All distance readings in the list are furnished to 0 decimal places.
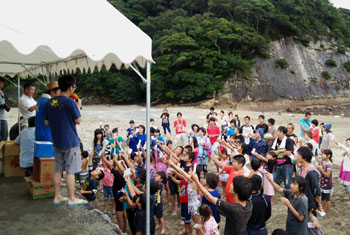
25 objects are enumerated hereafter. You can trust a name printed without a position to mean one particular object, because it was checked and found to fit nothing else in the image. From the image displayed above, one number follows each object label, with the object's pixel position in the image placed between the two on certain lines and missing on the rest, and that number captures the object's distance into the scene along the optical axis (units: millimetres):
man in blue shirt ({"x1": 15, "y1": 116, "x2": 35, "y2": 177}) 4566
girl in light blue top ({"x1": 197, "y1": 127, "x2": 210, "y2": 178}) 7602
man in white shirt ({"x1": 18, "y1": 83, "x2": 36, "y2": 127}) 4684
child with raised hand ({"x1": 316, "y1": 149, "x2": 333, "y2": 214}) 5355
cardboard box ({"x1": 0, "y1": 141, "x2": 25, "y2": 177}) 5023
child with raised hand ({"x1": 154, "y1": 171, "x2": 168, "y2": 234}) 4377
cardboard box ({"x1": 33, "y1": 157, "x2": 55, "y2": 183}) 3799
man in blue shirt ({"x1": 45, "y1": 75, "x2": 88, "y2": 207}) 3074
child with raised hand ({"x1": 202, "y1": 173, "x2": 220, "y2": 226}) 3832
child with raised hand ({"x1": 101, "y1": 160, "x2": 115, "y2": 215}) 5530
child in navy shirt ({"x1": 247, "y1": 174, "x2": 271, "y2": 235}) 3457
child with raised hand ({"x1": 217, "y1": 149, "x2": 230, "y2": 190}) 6160
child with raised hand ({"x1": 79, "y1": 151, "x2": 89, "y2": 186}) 5160
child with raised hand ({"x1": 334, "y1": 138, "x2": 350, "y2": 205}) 5875
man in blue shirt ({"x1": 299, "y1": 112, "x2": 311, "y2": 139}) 8314
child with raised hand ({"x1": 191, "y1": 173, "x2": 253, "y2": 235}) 2732
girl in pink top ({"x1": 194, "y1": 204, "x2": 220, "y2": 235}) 3516
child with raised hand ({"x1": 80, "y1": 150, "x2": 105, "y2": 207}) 4694
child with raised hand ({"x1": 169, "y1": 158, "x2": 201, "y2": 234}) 4445
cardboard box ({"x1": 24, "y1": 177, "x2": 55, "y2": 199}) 3922
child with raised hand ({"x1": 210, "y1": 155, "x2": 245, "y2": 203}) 4129
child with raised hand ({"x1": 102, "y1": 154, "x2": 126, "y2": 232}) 4564
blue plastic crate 3900
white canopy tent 2707
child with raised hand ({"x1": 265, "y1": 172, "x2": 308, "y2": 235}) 3252
